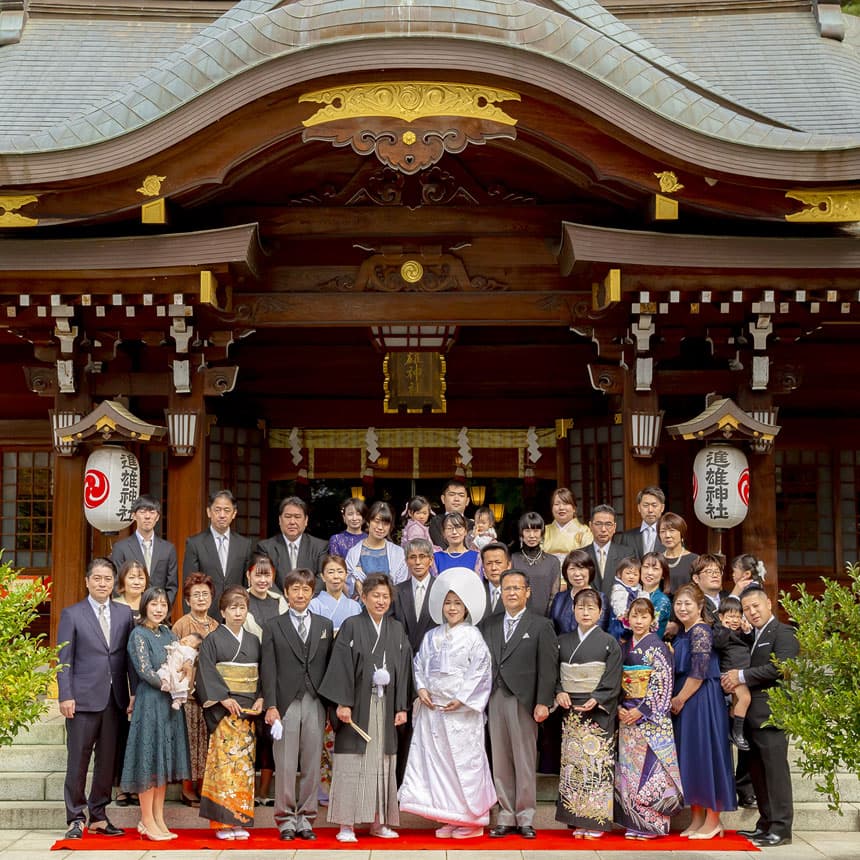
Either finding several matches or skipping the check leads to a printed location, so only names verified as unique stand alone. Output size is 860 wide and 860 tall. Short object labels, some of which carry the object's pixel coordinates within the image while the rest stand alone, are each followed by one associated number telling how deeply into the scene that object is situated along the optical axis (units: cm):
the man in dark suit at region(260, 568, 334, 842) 710
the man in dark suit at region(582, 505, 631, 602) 805
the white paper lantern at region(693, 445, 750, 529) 875
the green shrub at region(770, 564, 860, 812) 604
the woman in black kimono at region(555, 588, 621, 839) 703
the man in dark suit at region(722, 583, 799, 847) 706
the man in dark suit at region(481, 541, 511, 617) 757
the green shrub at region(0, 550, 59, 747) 638
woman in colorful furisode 704
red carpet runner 686
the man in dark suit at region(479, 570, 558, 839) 714
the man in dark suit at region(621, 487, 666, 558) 827
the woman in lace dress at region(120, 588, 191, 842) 689
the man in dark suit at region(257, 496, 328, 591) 834
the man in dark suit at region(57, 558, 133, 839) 705
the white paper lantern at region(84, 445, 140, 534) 871
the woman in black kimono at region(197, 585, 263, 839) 698
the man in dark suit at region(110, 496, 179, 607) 813
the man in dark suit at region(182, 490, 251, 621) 838
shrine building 838
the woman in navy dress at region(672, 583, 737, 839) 703
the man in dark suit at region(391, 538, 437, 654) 763
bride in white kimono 707
